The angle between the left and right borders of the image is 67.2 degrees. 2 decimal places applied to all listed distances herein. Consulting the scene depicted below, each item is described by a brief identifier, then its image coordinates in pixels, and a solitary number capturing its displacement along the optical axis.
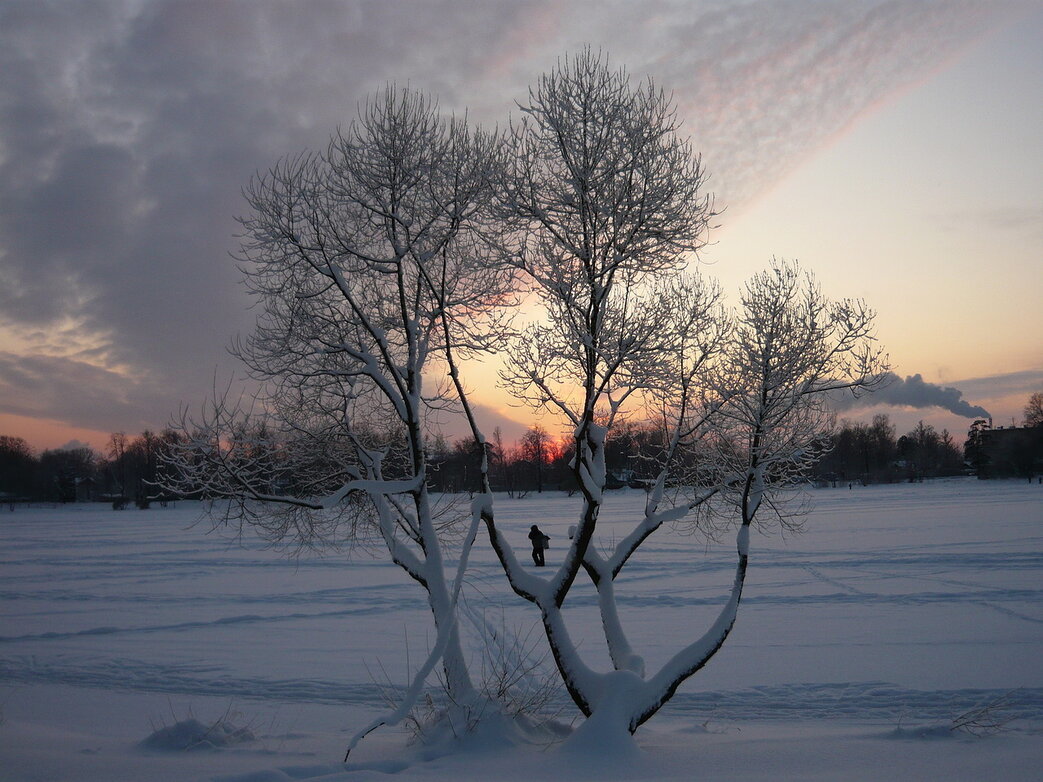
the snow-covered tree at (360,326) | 9.26
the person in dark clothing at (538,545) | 25.88
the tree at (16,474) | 121.56
